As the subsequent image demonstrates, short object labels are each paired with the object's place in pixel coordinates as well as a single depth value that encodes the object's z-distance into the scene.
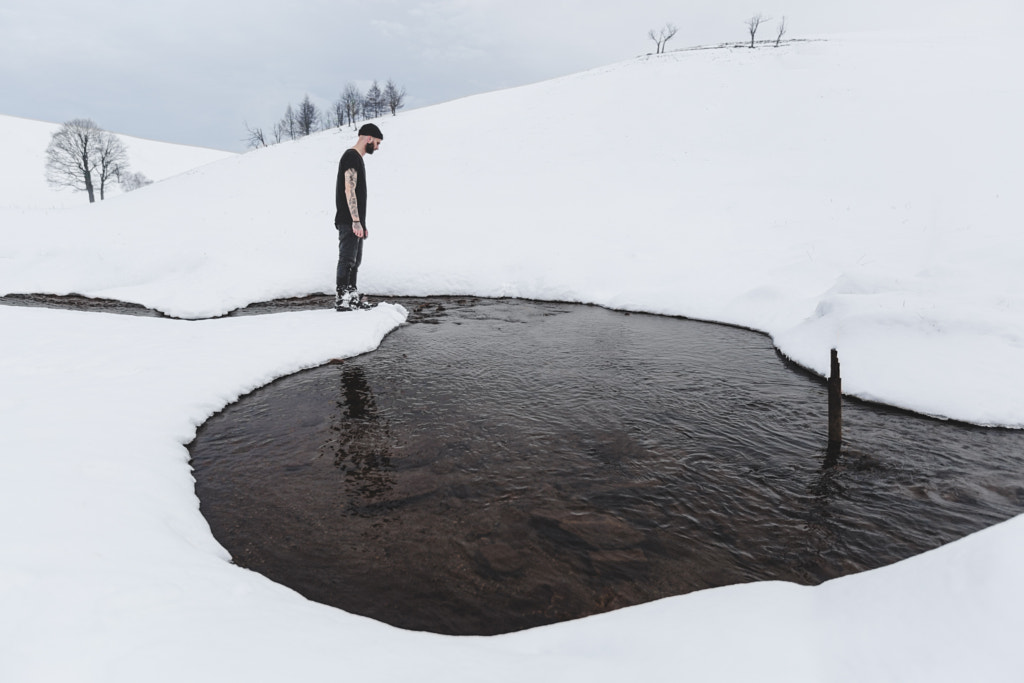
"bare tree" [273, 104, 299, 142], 81.27
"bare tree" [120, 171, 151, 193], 72.06
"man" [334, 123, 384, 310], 9.20
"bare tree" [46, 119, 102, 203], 51.59
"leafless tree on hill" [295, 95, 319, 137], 77.56
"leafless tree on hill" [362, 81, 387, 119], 70.25
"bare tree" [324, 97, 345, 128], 70.88
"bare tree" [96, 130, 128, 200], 54.09
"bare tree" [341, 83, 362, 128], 67.56
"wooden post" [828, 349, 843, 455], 5.03
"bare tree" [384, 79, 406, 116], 63.00
